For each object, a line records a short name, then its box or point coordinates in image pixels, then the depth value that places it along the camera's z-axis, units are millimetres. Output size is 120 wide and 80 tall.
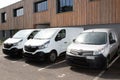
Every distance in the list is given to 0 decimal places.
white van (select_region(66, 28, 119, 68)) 3524
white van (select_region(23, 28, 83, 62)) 4448
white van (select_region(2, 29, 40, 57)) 5302
